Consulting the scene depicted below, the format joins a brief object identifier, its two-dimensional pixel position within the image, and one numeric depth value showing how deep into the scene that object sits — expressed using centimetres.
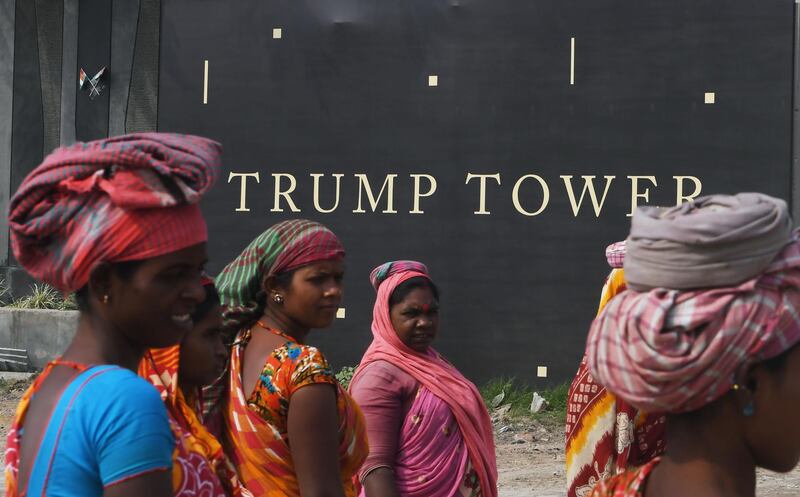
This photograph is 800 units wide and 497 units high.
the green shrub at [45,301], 1084
